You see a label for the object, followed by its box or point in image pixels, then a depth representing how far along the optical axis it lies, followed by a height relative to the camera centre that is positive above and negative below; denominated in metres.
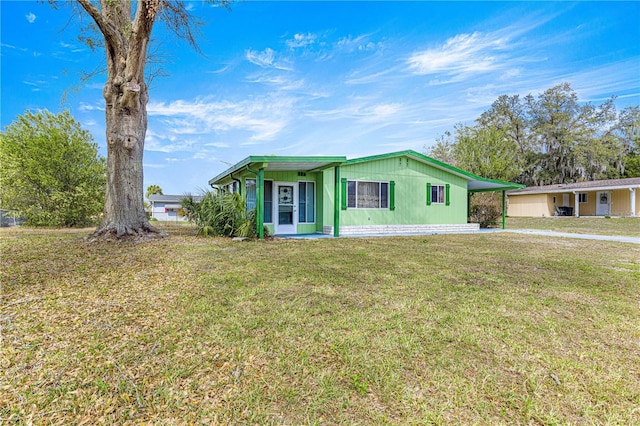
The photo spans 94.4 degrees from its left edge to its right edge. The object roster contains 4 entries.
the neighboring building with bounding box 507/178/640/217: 22.00 +1.32
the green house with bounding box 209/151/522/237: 10.96 +0.89
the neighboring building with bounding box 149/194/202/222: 33.41 +1.51
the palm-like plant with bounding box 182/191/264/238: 9.47 -0.03
